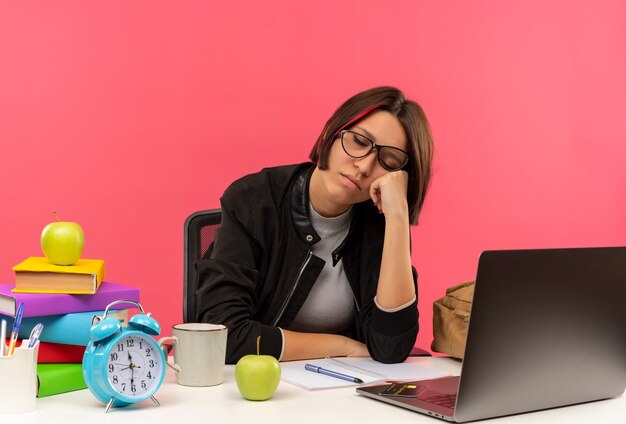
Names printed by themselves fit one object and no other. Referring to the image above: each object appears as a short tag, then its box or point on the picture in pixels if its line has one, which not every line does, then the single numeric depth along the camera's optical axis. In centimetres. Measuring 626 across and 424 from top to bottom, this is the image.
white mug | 147
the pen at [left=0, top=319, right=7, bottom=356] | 125
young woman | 194
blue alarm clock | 127
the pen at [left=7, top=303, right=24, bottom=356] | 126
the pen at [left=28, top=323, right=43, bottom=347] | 128
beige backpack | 190
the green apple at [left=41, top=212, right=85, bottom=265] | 155
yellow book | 147
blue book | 143
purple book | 142
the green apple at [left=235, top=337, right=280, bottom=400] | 136
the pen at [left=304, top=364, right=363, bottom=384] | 154
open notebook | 153
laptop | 121
